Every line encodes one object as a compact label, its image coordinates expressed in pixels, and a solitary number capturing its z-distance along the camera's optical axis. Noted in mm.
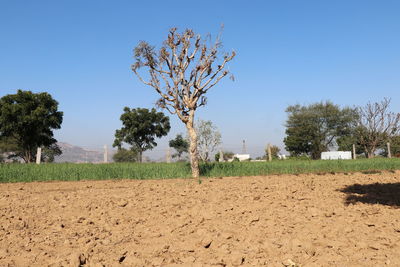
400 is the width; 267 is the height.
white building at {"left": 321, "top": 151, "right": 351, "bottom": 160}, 32900
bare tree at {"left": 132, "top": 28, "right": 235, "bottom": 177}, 14164
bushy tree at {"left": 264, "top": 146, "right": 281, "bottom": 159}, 50912
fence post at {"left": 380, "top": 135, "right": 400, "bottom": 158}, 38456
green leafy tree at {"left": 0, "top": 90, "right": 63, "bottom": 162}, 26750
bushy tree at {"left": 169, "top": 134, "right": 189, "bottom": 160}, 39288
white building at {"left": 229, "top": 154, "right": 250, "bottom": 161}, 48281
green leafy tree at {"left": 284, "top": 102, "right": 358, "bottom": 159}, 45969
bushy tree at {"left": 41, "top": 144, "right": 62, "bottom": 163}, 36828
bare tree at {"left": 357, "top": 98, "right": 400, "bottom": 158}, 30891
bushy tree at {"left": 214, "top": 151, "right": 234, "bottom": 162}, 44481
